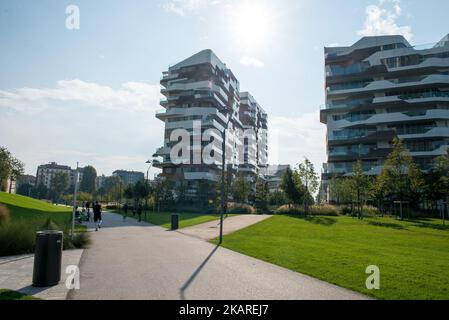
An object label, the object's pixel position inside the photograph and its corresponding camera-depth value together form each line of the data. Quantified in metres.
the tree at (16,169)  67.62
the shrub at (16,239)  10.58
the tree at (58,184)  127.06
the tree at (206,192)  56.31
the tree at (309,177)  37.69
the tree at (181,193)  55.89
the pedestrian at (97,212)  22.14
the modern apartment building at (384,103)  52.53
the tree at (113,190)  84.57
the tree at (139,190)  53.66
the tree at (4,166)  59.67
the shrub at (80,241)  12.70
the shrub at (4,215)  14.54
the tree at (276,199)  64.31
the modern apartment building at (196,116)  65.00
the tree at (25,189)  134.12
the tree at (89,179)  138.62
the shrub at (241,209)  43.16
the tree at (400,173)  32.33
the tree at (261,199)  46.16
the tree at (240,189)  49.38
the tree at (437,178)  36.95
